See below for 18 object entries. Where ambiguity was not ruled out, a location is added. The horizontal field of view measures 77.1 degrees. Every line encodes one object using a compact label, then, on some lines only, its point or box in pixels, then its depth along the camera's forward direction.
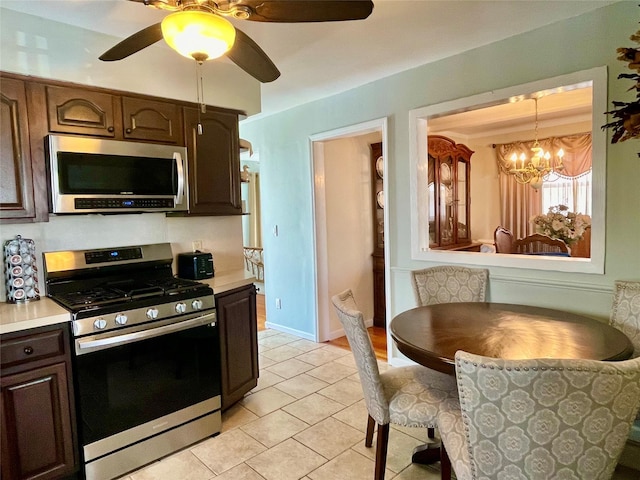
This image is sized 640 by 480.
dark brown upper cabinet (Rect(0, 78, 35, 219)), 2.16
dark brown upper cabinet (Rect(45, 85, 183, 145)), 2.34
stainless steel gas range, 2.10
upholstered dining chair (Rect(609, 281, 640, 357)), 2.10
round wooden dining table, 1.69
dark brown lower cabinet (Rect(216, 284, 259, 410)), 2.70
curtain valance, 5.29
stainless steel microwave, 2.28
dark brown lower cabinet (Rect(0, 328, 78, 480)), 1.87
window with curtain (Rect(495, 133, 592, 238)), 5.37
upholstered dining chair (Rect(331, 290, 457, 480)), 1.91
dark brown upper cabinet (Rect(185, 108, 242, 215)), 2.91
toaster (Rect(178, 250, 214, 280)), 2.93
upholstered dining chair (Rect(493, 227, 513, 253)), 4.99
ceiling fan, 1.51
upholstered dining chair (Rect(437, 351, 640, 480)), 1.17
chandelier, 4.74
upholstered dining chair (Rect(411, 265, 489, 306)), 2.85
